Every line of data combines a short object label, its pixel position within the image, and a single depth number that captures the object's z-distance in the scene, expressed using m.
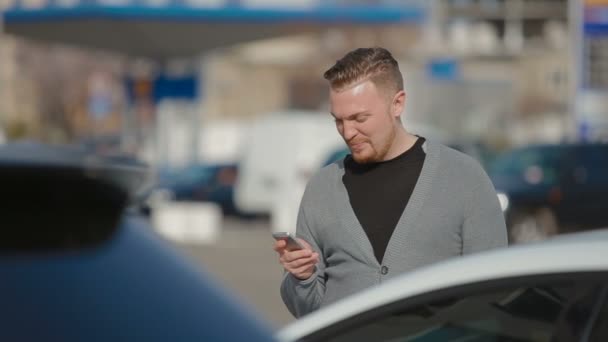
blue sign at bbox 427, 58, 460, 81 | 36.19
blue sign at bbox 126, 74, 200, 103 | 34.31
